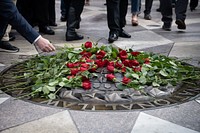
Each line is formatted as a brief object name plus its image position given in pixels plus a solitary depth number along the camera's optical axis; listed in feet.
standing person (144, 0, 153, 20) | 24.30
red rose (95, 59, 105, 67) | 10.45
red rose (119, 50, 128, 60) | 11.17
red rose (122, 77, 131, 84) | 9.86
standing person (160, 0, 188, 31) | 19.42
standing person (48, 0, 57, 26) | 21.11
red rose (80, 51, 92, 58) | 11.44
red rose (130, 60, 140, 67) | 10.76
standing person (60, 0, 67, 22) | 23.98
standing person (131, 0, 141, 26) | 21.88
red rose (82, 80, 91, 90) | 9.62
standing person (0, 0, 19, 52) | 14.92
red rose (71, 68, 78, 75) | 10.15
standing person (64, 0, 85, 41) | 16.87
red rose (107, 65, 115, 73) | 10.15
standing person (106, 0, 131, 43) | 16.25
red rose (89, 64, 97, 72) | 10.35
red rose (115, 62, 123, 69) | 10.60
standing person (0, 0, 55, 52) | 8.03
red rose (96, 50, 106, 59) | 10.99
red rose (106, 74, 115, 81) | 9.91
